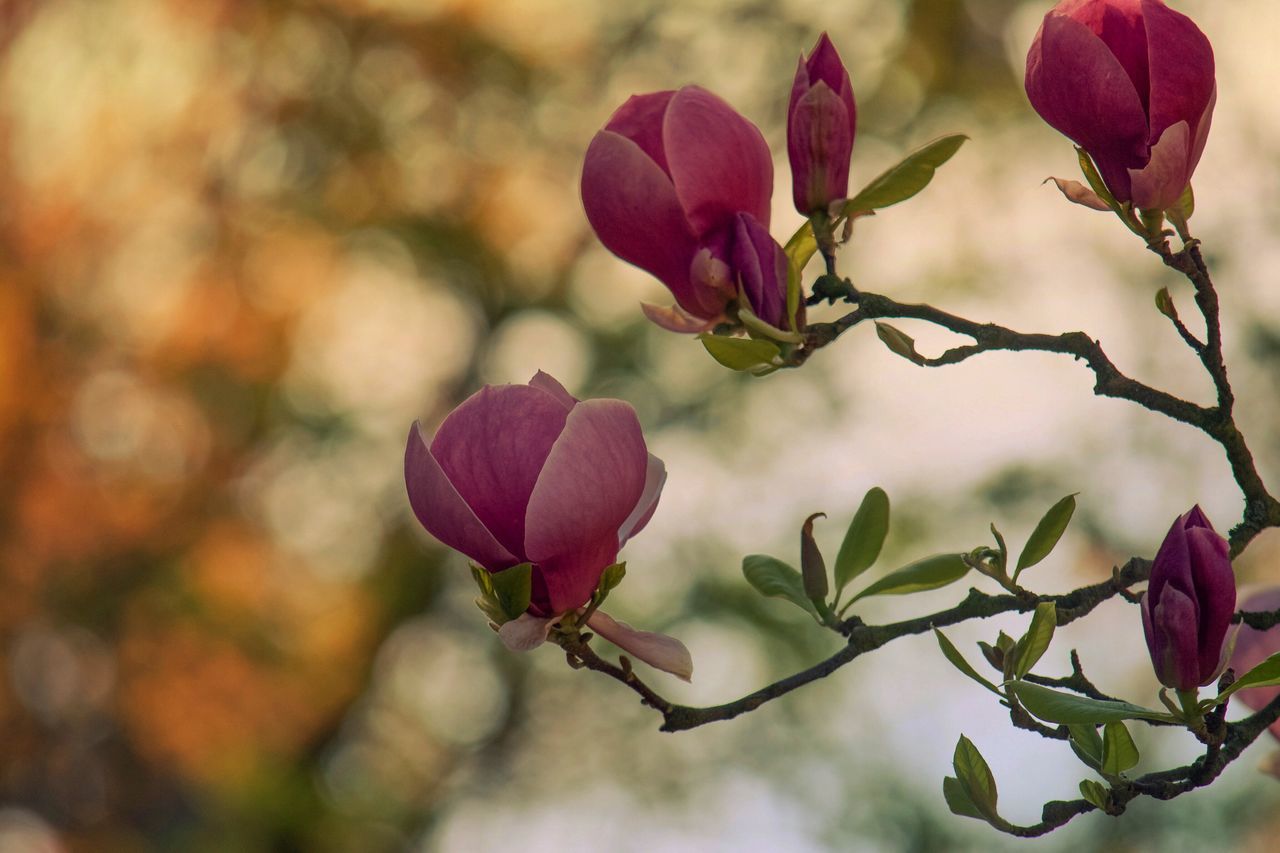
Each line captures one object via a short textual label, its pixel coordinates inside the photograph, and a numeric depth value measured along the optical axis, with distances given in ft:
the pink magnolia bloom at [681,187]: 7.85
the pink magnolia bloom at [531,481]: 7.70
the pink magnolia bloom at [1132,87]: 7.73
